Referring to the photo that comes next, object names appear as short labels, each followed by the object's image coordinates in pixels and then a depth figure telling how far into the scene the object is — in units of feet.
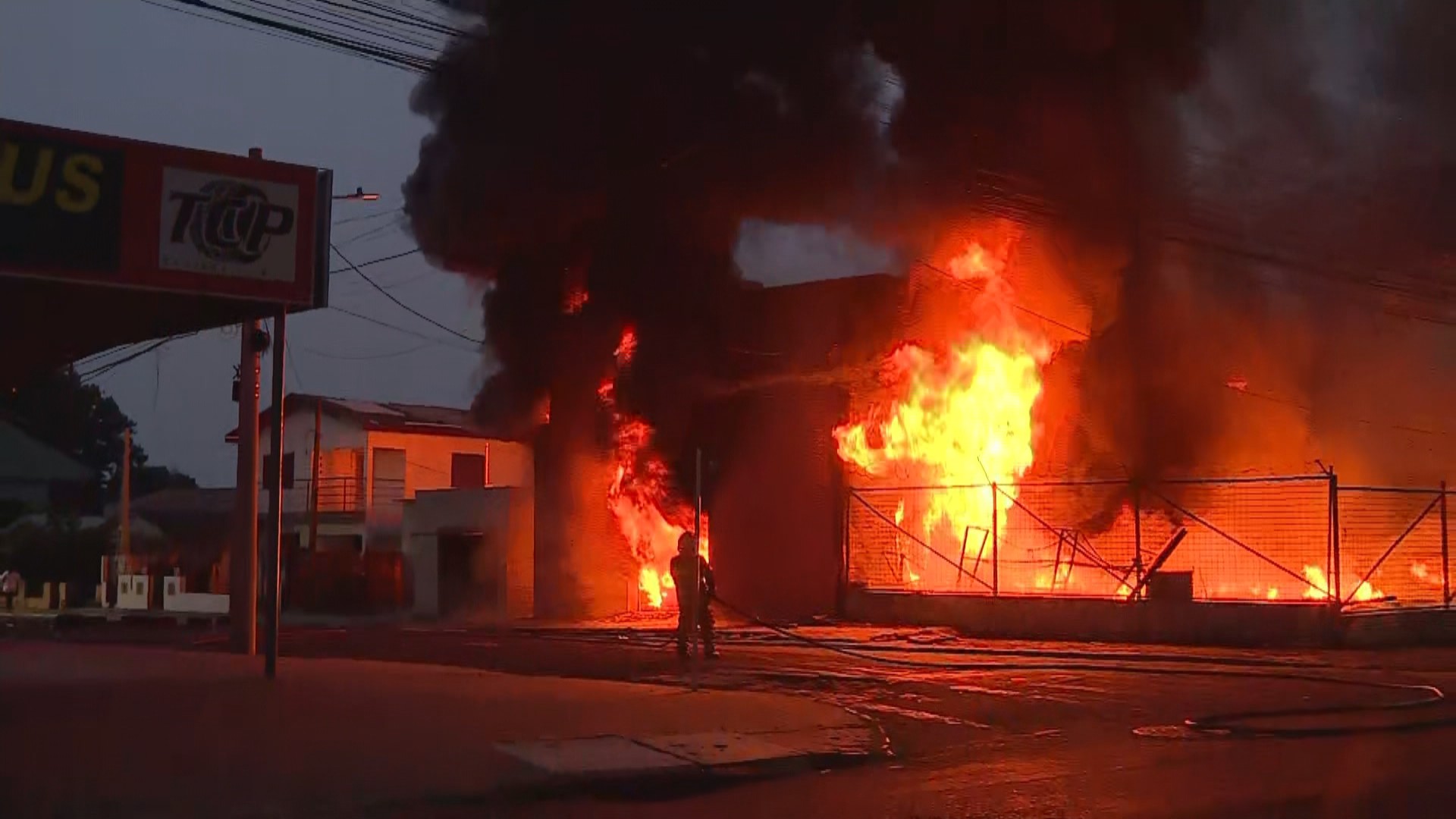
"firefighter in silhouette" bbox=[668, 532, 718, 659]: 55.21
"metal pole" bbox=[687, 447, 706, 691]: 41.93
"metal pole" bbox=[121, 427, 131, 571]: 130.62
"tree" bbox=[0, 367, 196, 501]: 209.05
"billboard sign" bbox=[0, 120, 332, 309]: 37.52
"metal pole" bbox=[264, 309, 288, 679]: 46.24
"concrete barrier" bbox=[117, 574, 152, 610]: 127.85
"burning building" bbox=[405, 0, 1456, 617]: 78.28
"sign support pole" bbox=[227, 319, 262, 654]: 62.85
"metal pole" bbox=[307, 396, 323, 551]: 113.80
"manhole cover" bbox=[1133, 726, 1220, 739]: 37.29
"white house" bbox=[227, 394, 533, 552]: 133.80
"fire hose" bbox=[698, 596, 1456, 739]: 36.86
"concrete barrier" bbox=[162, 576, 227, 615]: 125.39
